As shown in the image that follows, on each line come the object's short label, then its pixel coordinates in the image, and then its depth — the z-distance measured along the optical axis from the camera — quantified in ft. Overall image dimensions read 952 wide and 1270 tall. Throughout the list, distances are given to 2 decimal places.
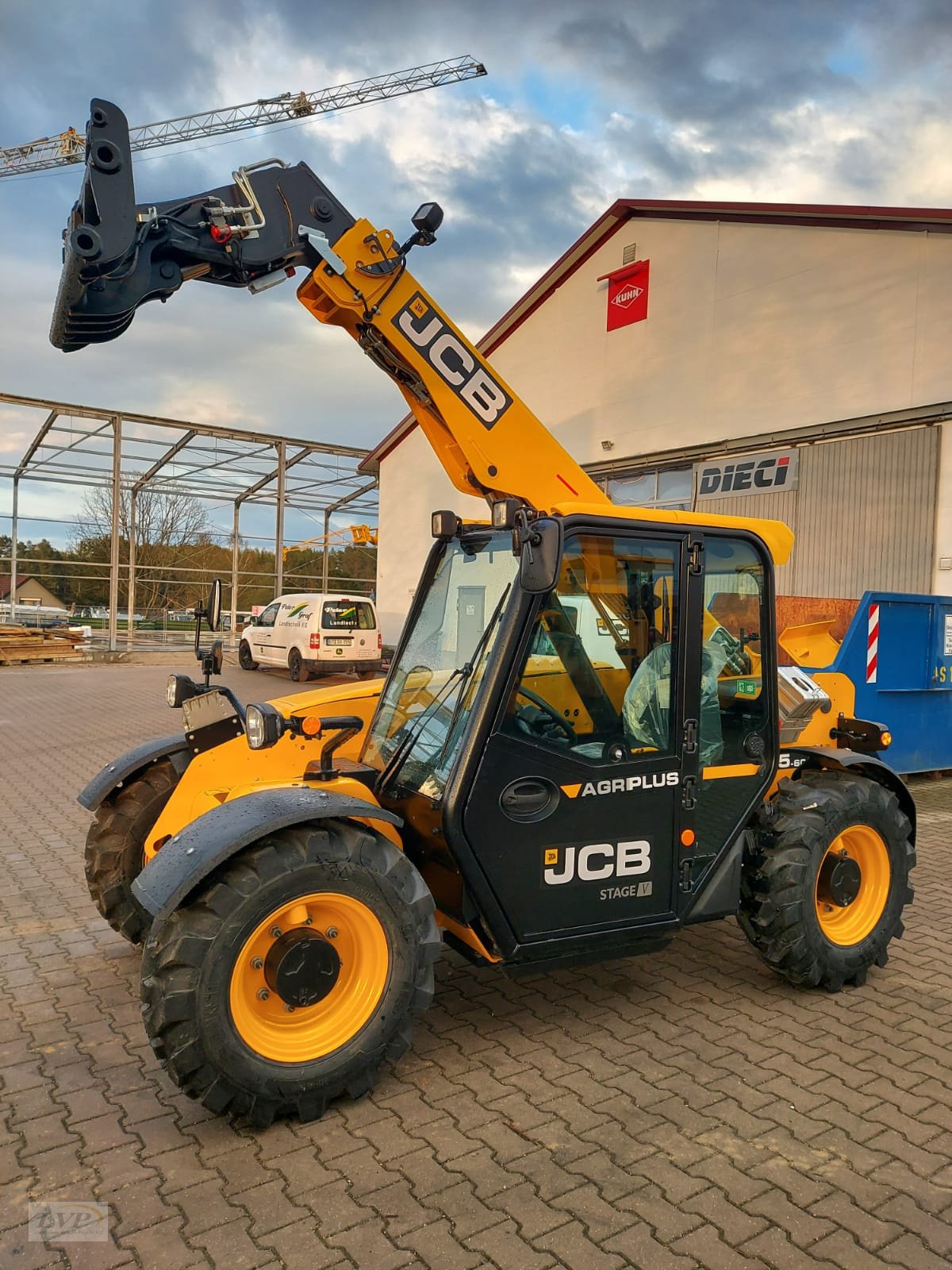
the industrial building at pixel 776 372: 36.58
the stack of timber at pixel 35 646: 70.23
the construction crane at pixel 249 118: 150.71
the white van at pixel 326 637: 59.88
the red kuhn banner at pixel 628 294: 49.85
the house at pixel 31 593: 103.81
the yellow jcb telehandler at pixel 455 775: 9.88
